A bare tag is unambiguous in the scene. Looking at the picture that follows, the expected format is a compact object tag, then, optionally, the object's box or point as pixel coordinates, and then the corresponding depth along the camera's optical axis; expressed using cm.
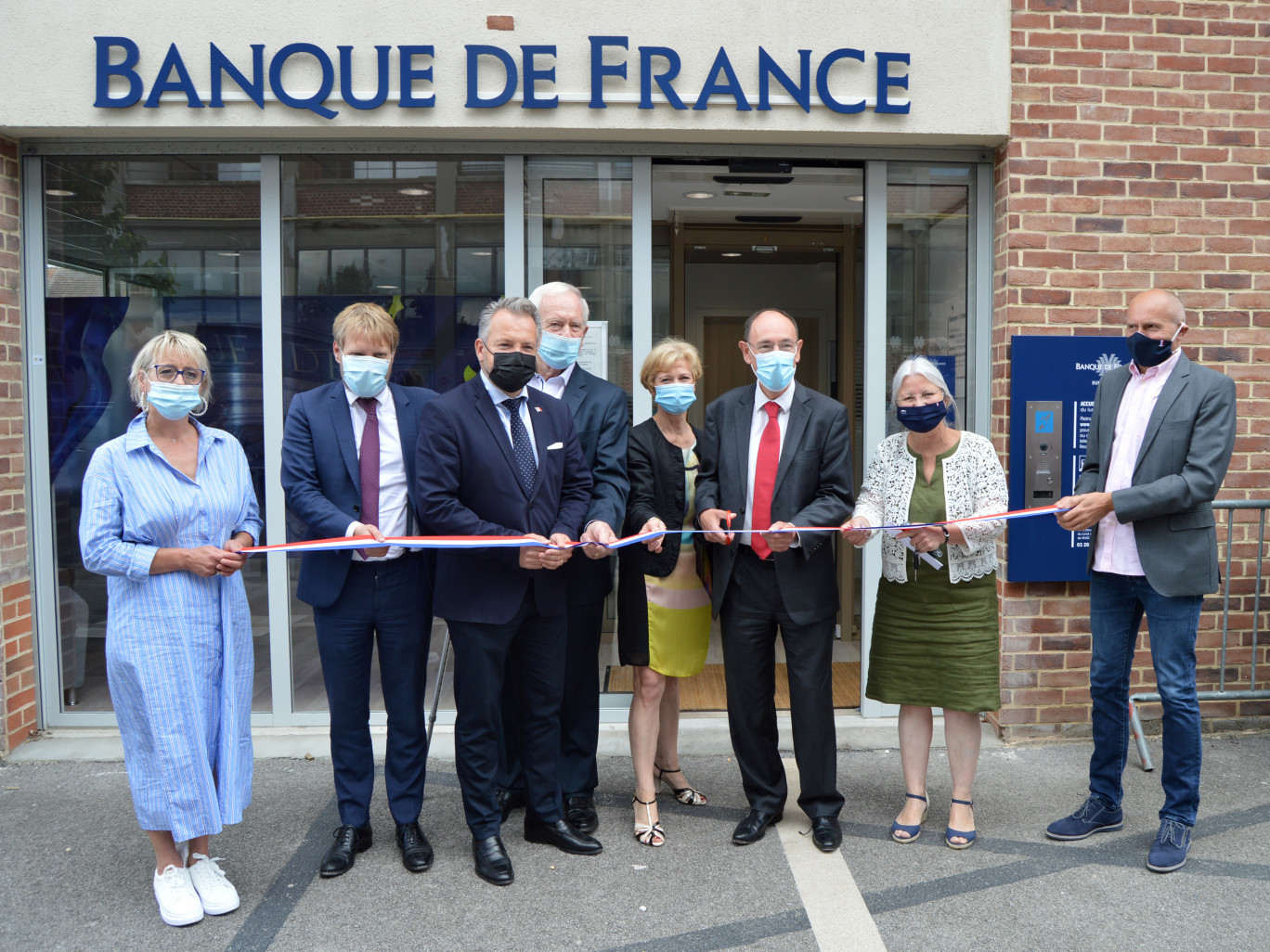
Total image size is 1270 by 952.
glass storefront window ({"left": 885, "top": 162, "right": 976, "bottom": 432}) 527
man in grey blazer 357
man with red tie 373
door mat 550
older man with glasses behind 386
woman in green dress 370
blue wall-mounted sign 489
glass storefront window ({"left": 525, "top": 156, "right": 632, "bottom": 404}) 522
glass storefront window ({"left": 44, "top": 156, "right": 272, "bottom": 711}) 515
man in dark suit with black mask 346
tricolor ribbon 338
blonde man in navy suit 361
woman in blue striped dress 323
